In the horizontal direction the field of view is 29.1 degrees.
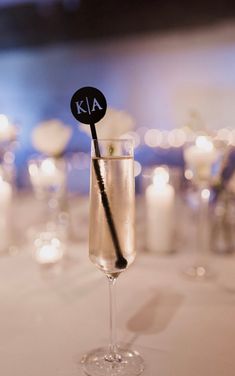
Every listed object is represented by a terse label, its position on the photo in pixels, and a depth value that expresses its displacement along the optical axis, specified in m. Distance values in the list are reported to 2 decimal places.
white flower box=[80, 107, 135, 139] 1.07
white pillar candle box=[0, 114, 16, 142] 1.47
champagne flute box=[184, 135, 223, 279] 1.16
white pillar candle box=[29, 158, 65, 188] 1.39
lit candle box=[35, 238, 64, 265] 1.20
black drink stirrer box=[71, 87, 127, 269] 0.70
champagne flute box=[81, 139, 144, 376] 0.70
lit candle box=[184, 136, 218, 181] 1.17
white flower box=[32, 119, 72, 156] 1.43
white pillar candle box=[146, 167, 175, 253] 1.34
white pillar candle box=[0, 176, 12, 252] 1.38
